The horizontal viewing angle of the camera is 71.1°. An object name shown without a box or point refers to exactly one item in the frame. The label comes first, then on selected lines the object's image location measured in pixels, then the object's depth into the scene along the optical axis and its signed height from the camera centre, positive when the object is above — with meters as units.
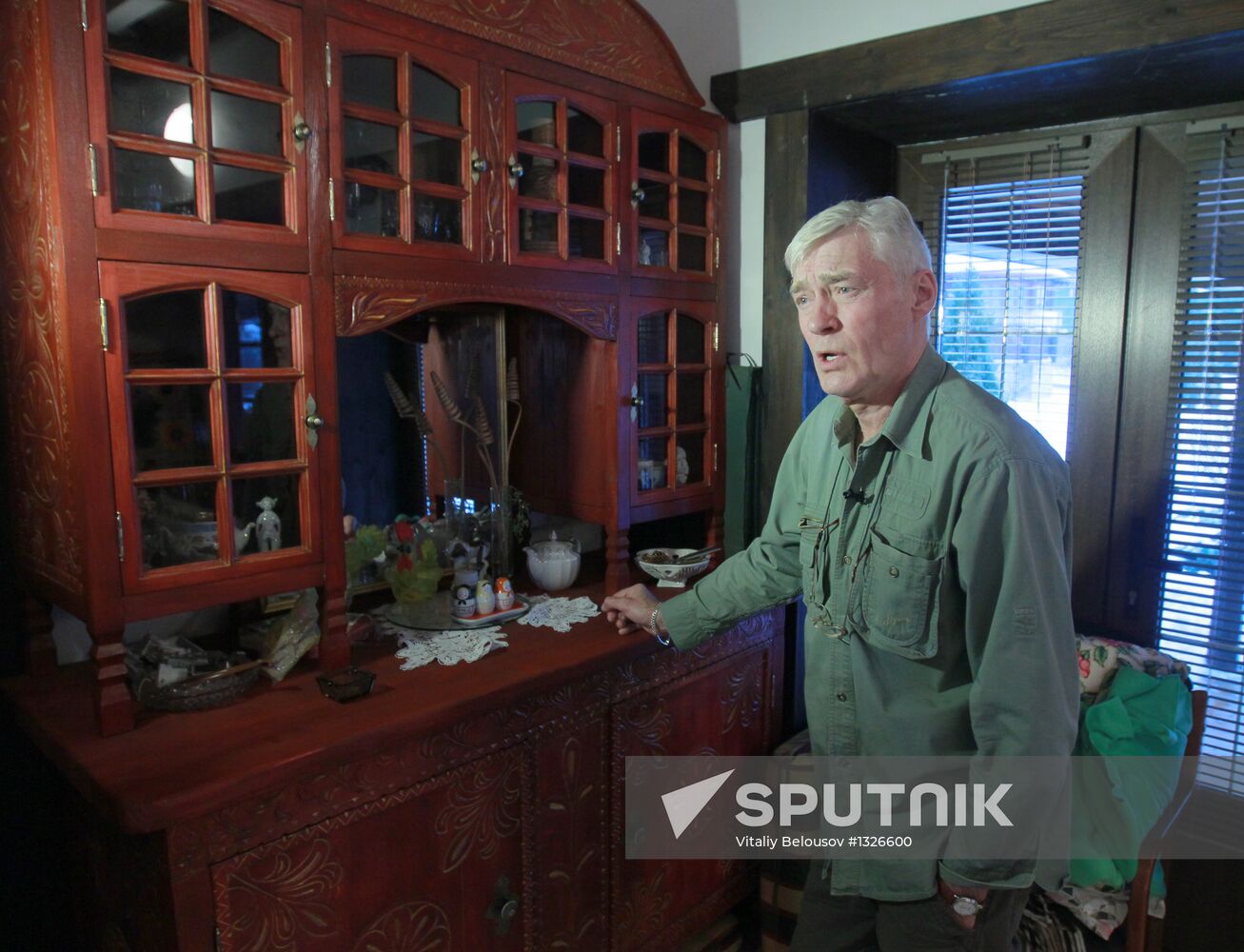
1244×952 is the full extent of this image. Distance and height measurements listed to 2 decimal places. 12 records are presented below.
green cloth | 1.94 -0.90
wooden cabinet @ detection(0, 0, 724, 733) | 1.35 +0.24
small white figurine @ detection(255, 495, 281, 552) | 1.58 -0.28
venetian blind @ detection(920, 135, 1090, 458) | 2.43 +0.31
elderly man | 1.30 -0.31
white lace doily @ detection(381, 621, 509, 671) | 1.79 -0.57
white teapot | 2.27 -0.49
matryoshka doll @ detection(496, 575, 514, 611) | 2.06 -0.52
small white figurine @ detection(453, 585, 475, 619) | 2.02 -0.53
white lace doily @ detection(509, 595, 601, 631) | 2.04 -0.57
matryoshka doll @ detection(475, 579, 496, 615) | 2.04 -0.53
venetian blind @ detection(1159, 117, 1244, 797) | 2.17 -0.19
